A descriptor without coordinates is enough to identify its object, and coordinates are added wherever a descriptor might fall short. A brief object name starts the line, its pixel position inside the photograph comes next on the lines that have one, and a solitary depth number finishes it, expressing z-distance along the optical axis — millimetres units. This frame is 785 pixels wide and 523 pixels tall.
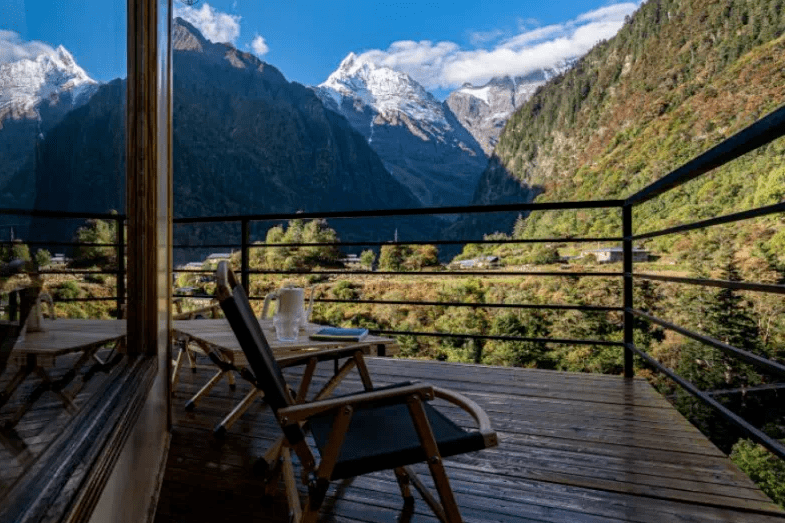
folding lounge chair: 1118
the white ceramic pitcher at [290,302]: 2303
